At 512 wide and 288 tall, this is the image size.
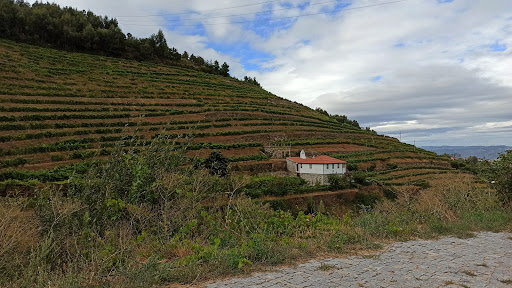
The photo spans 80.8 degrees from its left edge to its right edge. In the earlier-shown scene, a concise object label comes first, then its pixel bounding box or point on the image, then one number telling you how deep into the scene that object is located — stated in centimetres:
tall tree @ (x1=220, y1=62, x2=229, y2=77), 8408
